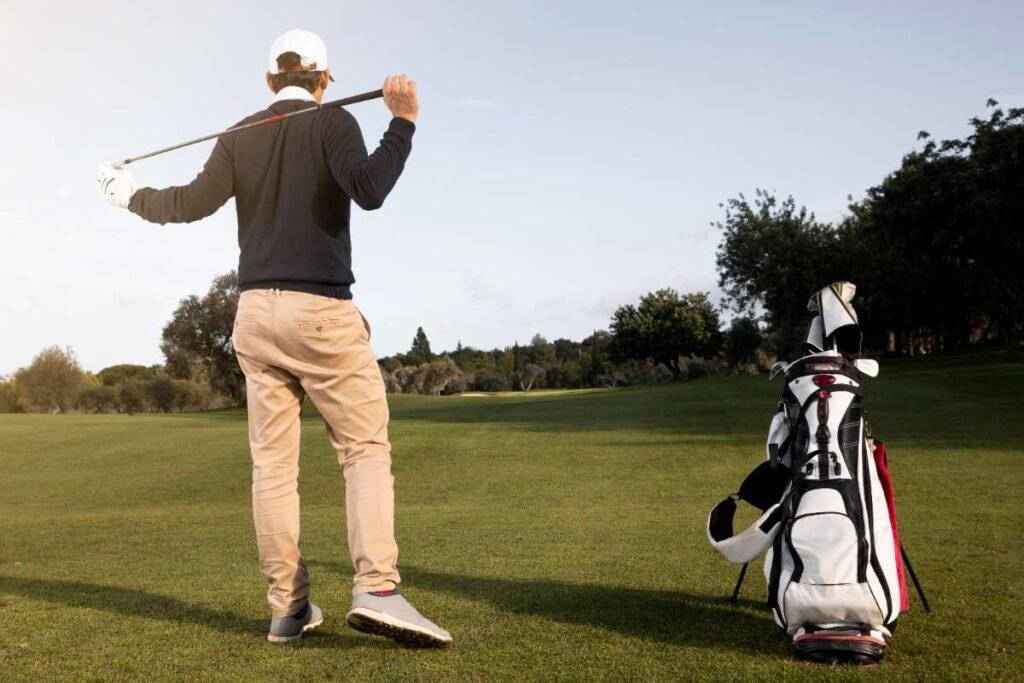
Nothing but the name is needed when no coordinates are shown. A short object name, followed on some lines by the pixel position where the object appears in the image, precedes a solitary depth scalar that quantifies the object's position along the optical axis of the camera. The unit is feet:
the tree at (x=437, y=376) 291.99
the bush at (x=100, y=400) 268.21
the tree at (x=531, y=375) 309.71
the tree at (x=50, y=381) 272.31
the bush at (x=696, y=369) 281.95
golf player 16.02
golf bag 15.44
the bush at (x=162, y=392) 266.16
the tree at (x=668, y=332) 289.74
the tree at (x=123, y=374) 297.12
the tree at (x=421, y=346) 367.66
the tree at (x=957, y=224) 135.95
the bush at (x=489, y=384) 295.67
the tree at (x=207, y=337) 234.99
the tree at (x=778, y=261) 206.08
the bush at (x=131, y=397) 270.46
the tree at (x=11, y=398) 267.39
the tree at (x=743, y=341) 276.62
